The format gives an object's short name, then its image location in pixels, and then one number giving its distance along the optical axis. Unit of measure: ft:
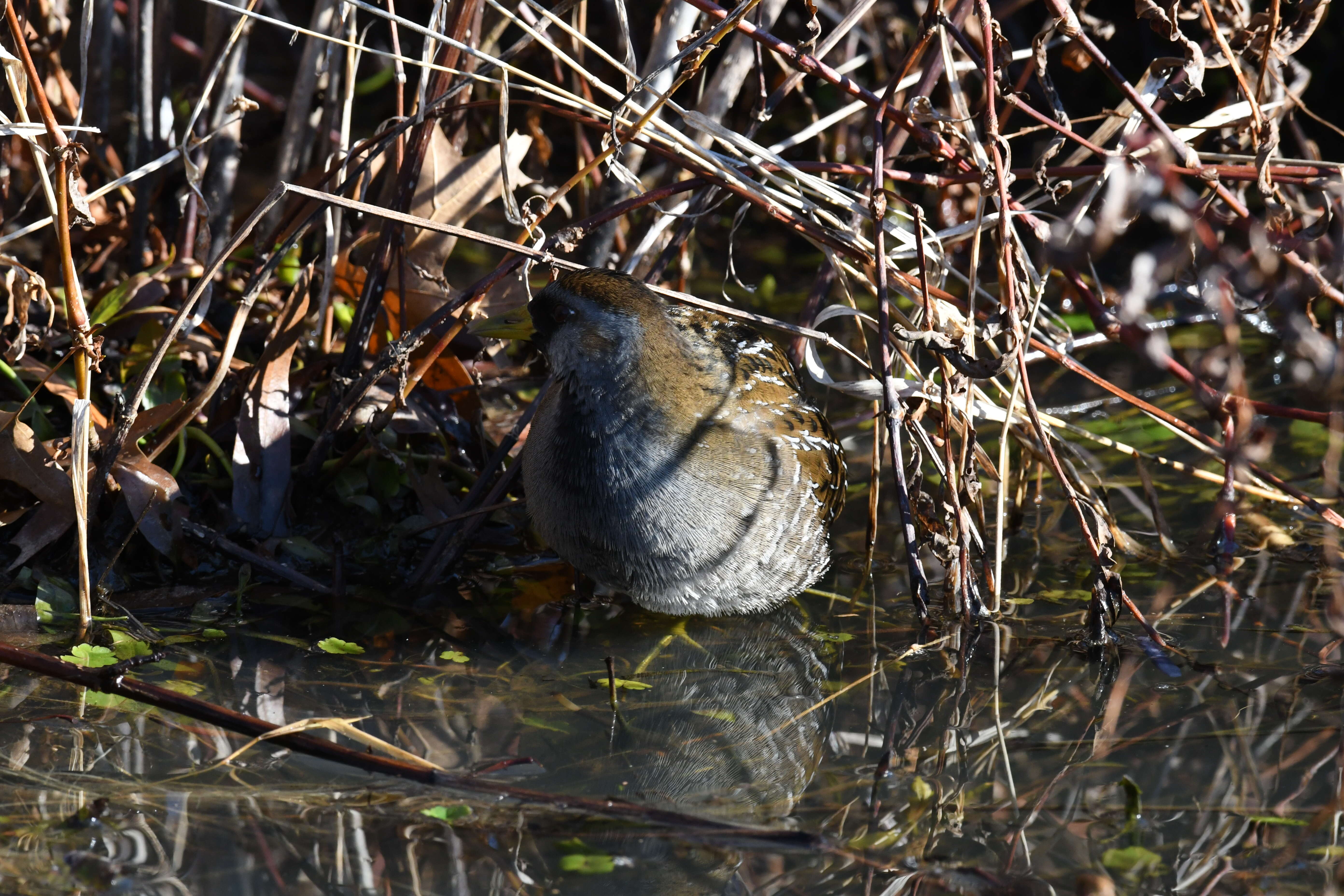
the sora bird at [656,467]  18.67
